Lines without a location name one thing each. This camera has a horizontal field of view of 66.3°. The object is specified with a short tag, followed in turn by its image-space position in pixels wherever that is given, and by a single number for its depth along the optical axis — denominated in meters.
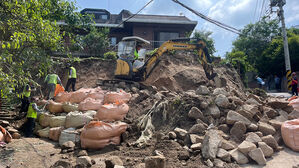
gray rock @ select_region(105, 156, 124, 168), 3.47
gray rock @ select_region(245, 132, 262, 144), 4.00
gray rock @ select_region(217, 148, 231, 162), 3.69
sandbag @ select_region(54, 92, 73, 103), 6.81
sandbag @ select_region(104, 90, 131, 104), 6.30
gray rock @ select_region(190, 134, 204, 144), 4.13
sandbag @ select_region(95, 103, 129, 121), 5.30
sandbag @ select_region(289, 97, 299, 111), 5.41
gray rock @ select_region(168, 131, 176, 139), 4.35
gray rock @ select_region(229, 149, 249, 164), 3.68
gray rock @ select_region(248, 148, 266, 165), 3.63
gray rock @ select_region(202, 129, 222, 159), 3.70
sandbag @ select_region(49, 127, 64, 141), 5.32
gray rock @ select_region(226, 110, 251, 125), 4.61
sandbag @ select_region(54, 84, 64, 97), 7.59
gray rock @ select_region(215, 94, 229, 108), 5.14
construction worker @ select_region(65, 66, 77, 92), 8.53
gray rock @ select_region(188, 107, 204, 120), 4.92
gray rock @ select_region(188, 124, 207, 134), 4.51
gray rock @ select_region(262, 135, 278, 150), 4.03
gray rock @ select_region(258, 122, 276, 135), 4.43
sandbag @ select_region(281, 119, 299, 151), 4.02
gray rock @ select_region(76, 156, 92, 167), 3.53
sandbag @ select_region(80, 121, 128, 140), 4.52
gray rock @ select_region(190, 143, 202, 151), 3.95
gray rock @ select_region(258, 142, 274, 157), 3.83
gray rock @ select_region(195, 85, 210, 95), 5.99
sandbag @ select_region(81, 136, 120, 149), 4.54
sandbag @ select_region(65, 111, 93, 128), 5.39
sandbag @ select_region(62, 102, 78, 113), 6.17
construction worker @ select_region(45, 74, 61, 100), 7.49
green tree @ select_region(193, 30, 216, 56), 15.31
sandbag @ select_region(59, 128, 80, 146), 4.96
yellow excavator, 8.30
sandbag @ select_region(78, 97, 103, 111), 5.98
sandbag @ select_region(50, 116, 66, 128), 5.68
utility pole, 12.11
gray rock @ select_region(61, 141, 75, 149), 4.57
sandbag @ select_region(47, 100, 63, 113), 6.23
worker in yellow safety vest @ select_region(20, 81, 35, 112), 6.49
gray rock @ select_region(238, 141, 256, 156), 3.73
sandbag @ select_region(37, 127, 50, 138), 5.57
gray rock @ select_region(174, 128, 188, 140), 4.34
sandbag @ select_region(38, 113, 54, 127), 5.88
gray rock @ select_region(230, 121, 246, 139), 4.42
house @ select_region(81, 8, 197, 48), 16.33
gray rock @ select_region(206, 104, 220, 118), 4.96
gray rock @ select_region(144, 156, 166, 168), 3.14
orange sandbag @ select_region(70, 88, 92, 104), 6.62
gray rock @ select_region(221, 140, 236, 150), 3.98
